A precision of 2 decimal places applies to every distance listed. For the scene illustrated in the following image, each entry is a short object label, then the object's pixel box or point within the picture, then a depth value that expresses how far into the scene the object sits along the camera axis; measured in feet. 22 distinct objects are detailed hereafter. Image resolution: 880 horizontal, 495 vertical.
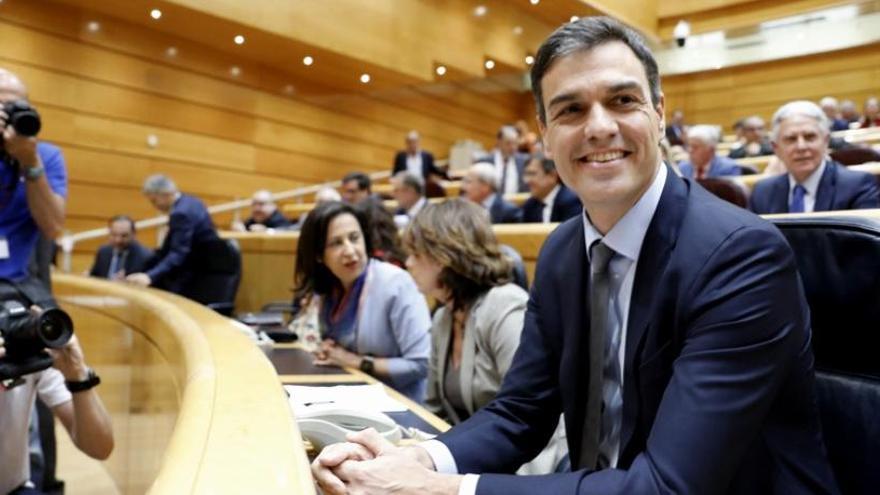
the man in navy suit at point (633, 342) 2.28
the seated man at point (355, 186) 15.60
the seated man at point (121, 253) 15.34
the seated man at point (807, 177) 7.93
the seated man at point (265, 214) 18.69
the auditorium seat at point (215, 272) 12.02
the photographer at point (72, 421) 4.62
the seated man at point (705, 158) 12.80
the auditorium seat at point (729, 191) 8.14
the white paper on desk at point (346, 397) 3.86
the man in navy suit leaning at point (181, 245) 12.64
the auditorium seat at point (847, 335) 2.43
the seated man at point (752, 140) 19.01
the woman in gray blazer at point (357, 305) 6.16
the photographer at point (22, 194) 5.49
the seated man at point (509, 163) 20.88
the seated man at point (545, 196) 11.30
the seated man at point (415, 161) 23.36
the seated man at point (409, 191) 14.89
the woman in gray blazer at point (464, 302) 4.92
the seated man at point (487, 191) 13.06
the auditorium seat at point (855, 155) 11.53
